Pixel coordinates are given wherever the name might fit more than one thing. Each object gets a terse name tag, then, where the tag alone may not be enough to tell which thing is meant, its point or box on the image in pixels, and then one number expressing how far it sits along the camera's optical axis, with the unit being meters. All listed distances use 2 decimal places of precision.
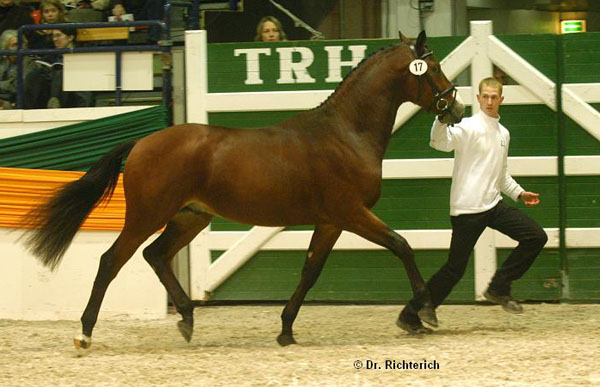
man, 13.45
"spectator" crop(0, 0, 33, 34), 19.25
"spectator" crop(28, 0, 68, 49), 17.00
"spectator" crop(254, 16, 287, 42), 16.52
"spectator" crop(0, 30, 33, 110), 16.53
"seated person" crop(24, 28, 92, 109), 16.09
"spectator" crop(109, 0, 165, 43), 18.33
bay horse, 12.94
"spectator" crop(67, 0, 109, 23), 19.28
